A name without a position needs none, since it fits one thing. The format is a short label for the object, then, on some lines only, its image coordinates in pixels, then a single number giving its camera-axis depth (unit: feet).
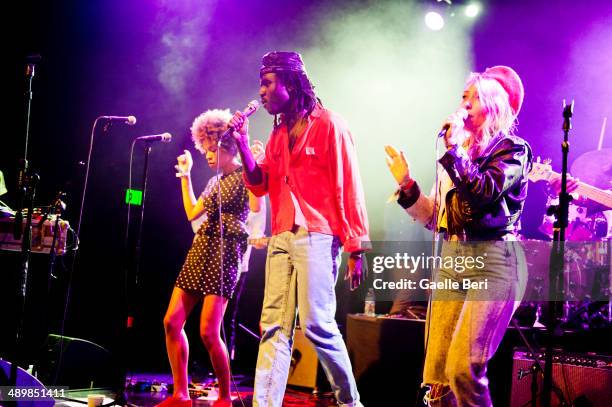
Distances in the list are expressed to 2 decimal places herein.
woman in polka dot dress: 14.34
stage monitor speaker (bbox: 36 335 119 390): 16.49
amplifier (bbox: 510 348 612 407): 13.67
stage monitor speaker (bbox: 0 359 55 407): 11.91
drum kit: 19.85
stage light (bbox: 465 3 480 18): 25.26
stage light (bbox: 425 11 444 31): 25.73
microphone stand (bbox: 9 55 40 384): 12.44
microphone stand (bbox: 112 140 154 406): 14.82
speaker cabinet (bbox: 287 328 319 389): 20.12
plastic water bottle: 21.20
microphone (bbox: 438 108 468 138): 9.95
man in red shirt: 10.21
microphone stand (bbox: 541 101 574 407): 10.51
